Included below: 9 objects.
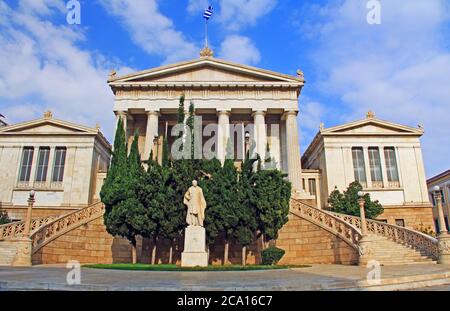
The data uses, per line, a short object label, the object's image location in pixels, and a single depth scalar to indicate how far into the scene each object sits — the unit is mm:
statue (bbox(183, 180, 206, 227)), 16672
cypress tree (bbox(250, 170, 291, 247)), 19625
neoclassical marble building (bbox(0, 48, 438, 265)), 35375
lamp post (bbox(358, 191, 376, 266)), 17297
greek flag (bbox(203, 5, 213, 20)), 37172
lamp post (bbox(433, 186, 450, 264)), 16722
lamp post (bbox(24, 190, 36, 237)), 19094
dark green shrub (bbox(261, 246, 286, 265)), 18734
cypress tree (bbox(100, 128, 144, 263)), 19203
